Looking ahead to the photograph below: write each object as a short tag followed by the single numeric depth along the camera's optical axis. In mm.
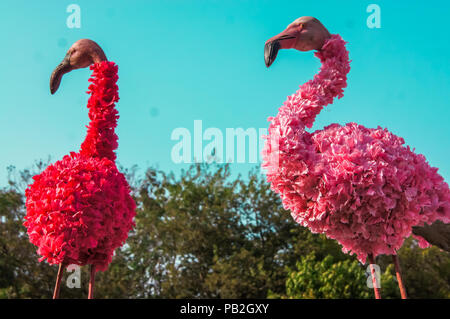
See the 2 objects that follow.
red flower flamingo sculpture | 3373
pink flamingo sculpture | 2910
